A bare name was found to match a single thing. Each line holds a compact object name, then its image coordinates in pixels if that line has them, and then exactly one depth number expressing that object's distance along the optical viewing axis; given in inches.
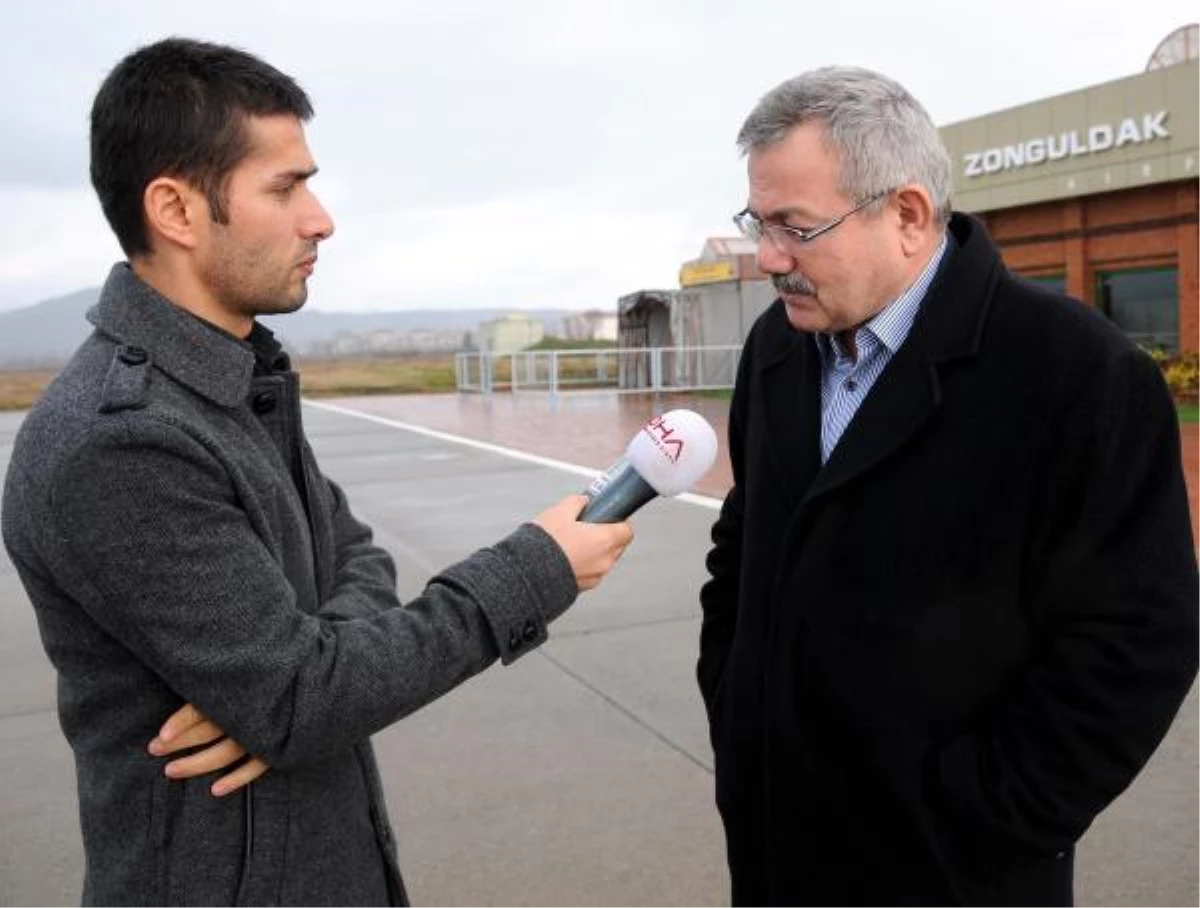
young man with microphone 57.3
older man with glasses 71.4
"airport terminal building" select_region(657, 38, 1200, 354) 708.7
